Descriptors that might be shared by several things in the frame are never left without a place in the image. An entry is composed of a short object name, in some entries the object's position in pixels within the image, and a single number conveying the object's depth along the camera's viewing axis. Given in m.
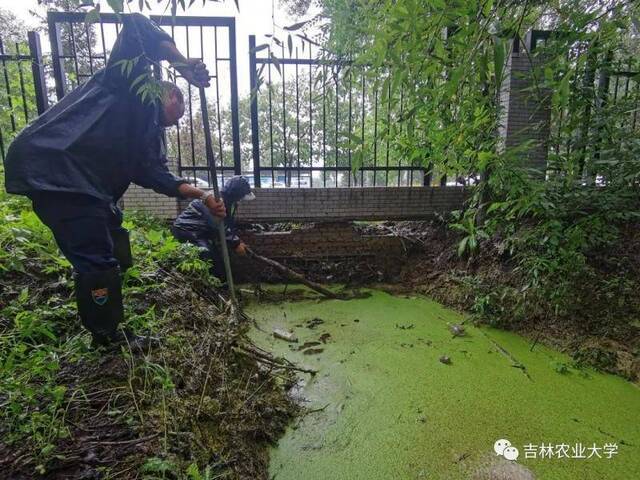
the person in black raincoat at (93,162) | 1.42
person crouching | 3.66
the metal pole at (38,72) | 3.76
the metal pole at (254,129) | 3.97
